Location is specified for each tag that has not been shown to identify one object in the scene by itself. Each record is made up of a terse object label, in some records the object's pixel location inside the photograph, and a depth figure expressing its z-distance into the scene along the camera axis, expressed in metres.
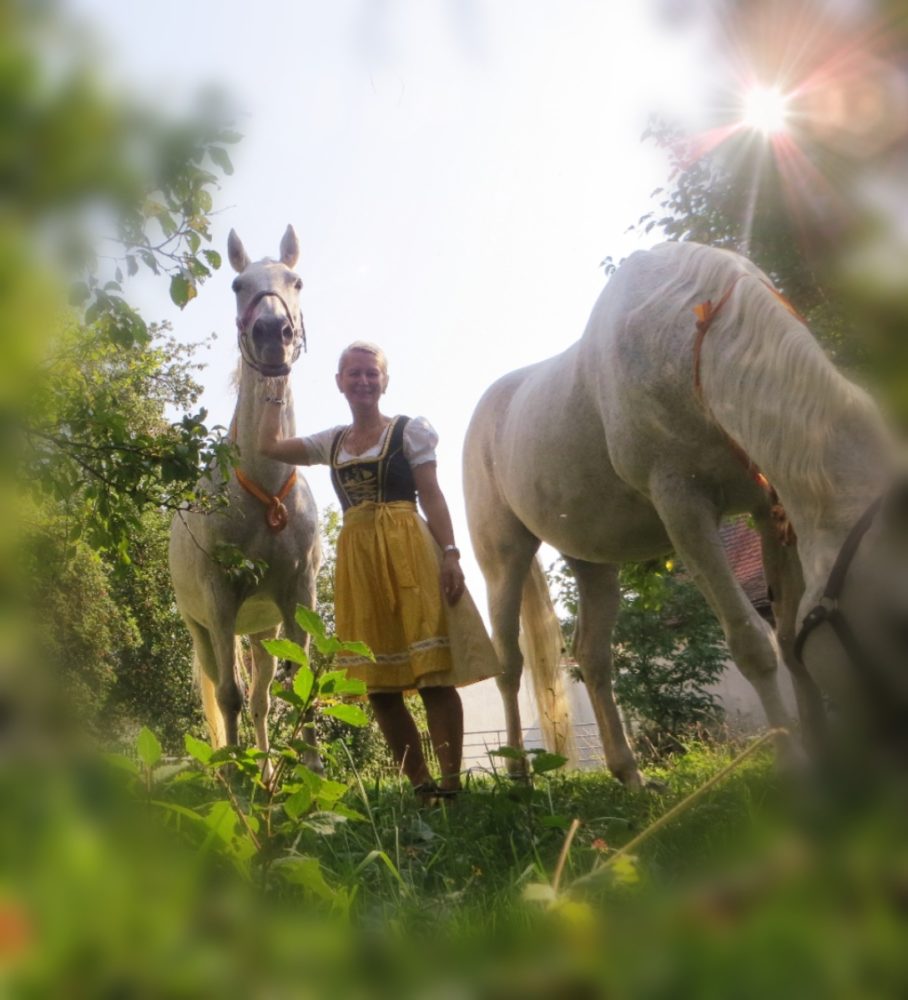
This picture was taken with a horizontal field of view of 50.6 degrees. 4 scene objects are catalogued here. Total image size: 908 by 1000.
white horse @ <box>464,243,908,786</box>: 1.45
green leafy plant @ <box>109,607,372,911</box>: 1.05
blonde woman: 3.76
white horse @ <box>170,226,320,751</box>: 4.05
